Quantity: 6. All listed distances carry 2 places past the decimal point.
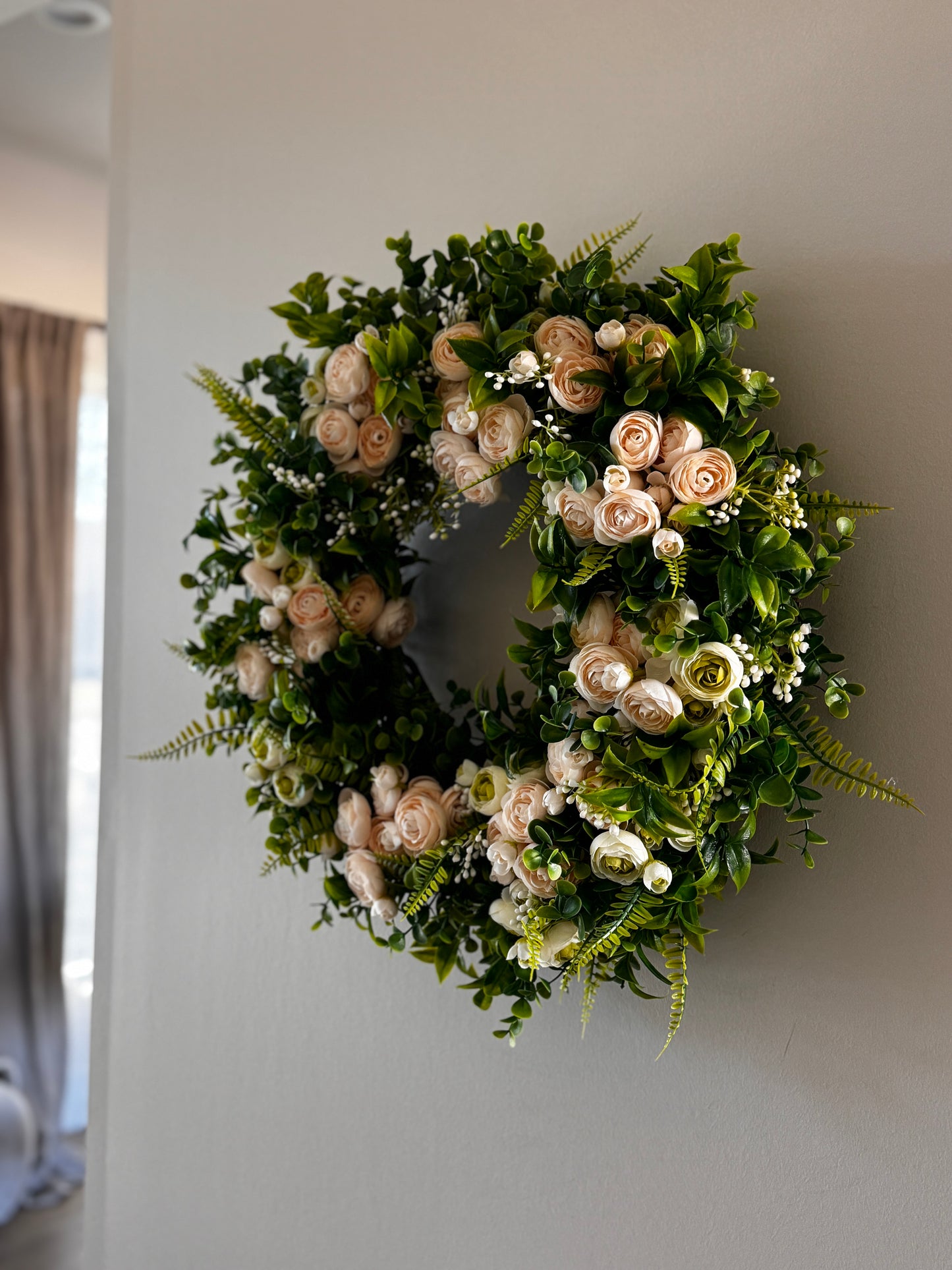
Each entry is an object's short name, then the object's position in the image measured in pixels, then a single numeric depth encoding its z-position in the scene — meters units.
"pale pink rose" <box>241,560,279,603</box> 1.05
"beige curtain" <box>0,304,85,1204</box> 2.75
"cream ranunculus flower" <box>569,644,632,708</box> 0.78
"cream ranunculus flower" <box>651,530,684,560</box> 0.77
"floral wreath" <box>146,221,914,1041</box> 0.78
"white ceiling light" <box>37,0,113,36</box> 2.10
